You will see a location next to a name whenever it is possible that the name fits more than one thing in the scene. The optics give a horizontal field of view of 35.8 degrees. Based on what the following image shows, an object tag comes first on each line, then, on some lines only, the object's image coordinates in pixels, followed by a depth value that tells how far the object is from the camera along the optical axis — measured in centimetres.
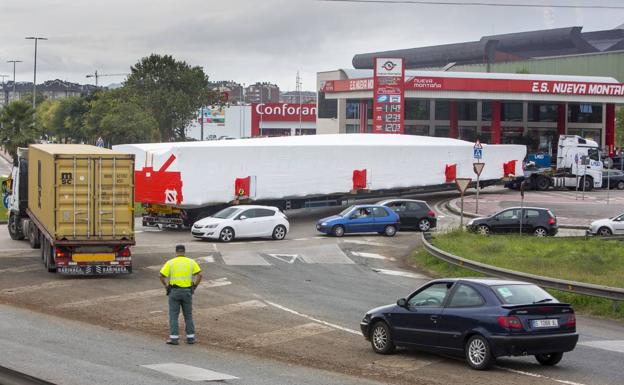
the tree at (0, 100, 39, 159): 7362
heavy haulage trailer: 4038
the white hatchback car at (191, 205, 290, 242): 3688
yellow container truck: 2566
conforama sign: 15562
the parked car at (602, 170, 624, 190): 6756
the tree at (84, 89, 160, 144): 9719
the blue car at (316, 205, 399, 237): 3994
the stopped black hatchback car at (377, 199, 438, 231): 4288
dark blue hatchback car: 1403
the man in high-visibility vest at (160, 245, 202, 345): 1670
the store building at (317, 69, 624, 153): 8662
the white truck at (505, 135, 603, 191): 6481
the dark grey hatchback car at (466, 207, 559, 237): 3853
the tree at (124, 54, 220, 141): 10519
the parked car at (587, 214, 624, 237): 3841
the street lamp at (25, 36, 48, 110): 8976
